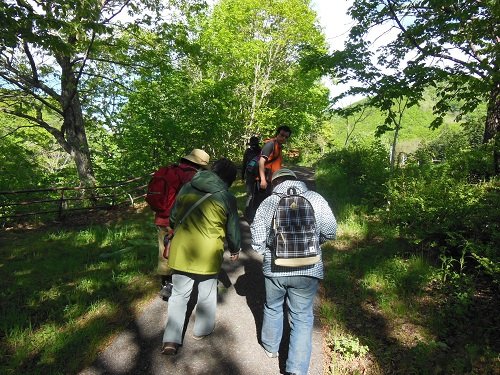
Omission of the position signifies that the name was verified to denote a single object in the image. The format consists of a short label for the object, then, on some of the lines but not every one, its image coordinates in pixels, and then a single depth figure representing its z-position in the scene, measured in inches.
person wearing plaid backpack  102.9
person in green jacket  115.6
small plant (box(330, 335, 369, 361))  121.6
